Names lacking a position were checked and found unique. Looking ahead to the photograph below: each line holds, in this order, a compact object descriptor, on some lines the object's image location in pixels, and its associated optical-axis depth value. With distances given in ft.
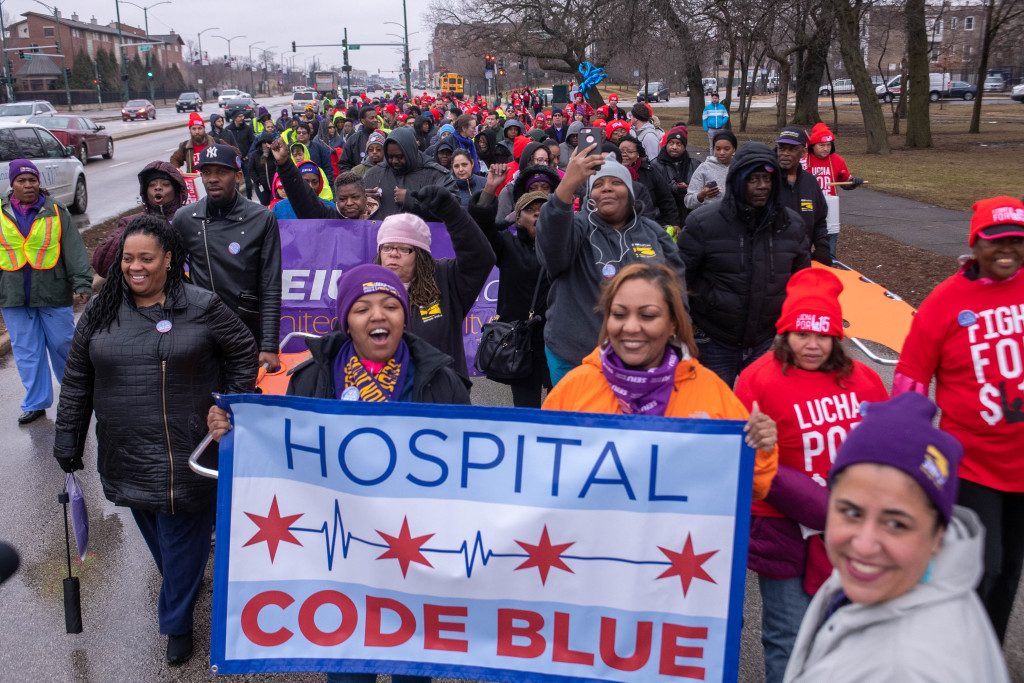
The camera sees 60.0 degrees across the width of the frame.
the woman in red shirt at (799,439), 9.78
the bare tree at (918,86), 84.48
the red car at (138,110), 185.16
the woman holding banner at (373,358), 10.13
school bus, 166.20
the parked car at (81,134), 90.33
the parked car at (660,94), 207.06
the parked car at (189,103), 219.41
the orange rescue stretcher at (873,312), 19.03
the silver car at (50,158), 56.81
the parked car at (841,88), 225.37
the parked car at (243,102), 185.72
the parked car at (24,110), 111.65
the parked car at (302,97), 194.58
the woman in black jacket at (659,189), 27.58
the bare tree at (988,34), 88.28
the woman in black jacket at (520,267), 16.61
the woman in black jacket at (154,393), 12.05
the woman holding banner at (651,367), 9.45
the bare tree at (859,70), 75.36
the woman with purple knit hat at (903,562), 4.94
